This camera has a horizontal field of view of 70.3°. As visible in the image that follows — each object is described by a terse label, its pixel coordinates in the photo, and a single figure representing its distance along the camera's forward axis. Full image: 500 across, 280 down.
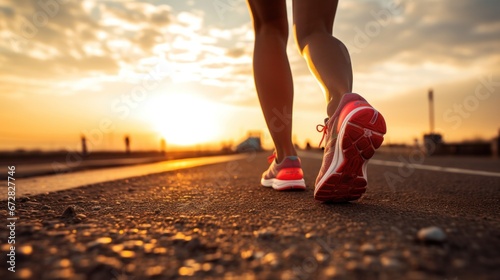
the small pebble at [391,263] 0.66
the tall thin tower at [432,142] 19.39
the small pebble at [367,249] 0.75
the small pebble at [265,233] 0.90
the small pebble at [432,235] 0.79
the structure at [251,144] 40.28
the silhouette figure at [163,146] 27.86
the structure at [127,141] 21.47
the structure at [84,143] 16.25
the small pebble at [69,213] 1.22
